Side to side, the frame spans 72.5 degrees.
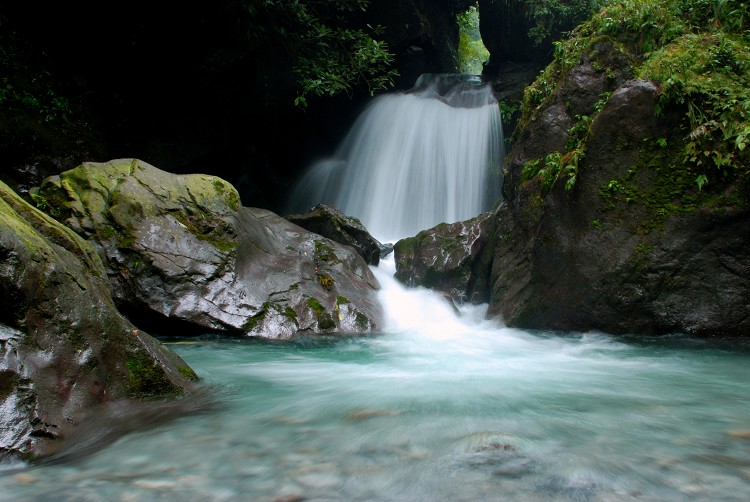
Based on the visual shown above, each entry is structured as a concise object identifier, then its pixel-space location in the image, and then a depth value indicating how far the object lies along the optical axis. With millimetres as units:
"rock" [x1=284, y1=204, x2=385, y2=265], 8953
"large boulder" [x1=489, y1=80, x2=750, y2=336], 5297
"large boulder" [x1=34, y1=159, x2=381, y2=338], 5703
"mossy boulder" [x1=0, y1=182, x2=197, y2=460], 2344
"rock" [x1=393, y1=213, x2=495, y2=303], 8453
